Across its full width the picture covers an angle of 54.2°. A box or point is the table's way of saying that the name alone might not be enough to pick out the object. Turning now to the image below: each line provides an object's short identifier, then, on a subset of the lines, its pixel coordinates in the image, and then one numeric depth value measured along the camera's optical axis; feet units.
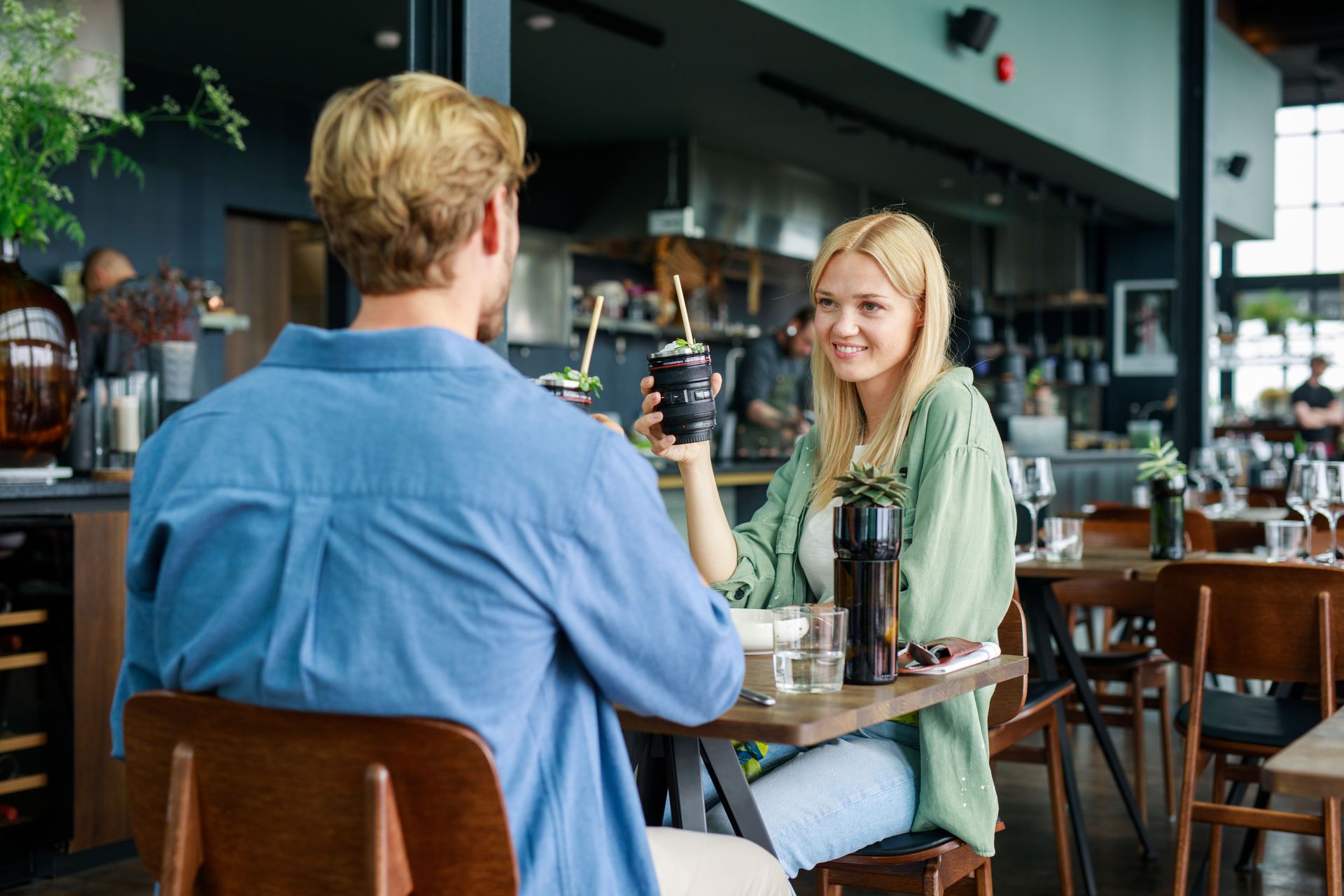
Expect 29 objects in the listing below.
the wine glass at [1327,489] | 10.99
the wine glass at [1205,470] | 18.95
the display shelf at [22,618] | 10.41
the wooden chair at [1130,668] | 12.01
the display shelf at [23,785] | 10.41
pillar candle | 11.89
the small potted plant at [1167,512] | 11.48
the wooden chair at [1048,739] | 9.36
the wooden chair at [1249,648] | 8.41
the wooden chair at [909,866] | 6.13
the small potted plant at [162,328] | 13.03
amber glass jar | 10.67
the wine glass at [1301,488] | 11.09
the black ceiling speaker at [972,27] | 24.41
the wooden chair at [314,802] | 3.45
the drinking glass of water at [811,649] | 5.08
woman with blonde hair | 6.14
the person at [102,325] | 15.40
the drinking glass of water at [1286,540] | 10.95
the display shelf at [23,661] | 10.40
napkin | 5.41
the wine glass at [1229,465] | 18.63
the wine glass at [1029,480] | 11.82
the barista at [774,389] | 25.48
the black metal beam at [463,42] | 8.83
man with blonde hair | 3.64
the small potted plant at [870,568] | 5.26
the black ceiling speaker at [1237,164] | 40.04
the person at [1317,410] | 34.68
